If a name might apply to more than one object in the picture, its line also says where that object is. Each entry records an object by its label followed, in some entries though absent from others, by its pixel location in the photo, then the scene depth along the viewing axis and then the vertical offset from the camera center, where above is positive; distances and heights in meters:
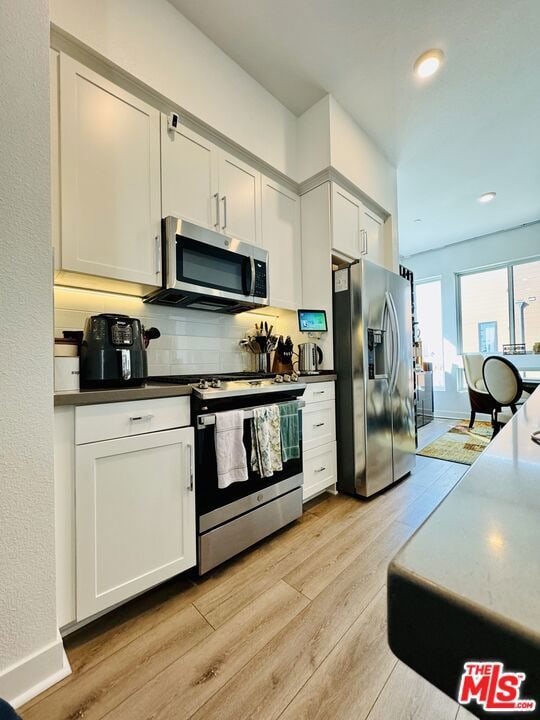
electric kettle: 2.38 +0.03
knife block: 2.49 -0.03
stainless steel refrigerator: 2.29 -0.14
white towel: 1.50 -0.42
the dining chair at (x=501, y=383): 2.84 -0.24
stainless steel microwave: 1.77 +0.58
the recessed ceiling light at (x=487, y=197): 3.82 +2.03
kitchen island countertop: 0.20 -0.18
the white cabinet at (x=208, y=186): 1.82 +1.15
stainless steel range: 1.46 -0.67
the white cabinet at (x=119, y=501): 1.13 -0.55
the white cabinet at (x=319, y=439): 2.12 -0.56
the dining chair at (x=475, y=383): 4.28 -0.36
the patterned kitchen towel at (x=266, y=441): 1.64 -0.43
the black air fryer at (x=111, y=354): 1.32 +0.05
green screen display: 2.40 +0.32
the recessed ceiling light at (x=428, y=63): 2.07 +2.05
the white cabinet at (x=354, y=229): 2.47 +1.15
